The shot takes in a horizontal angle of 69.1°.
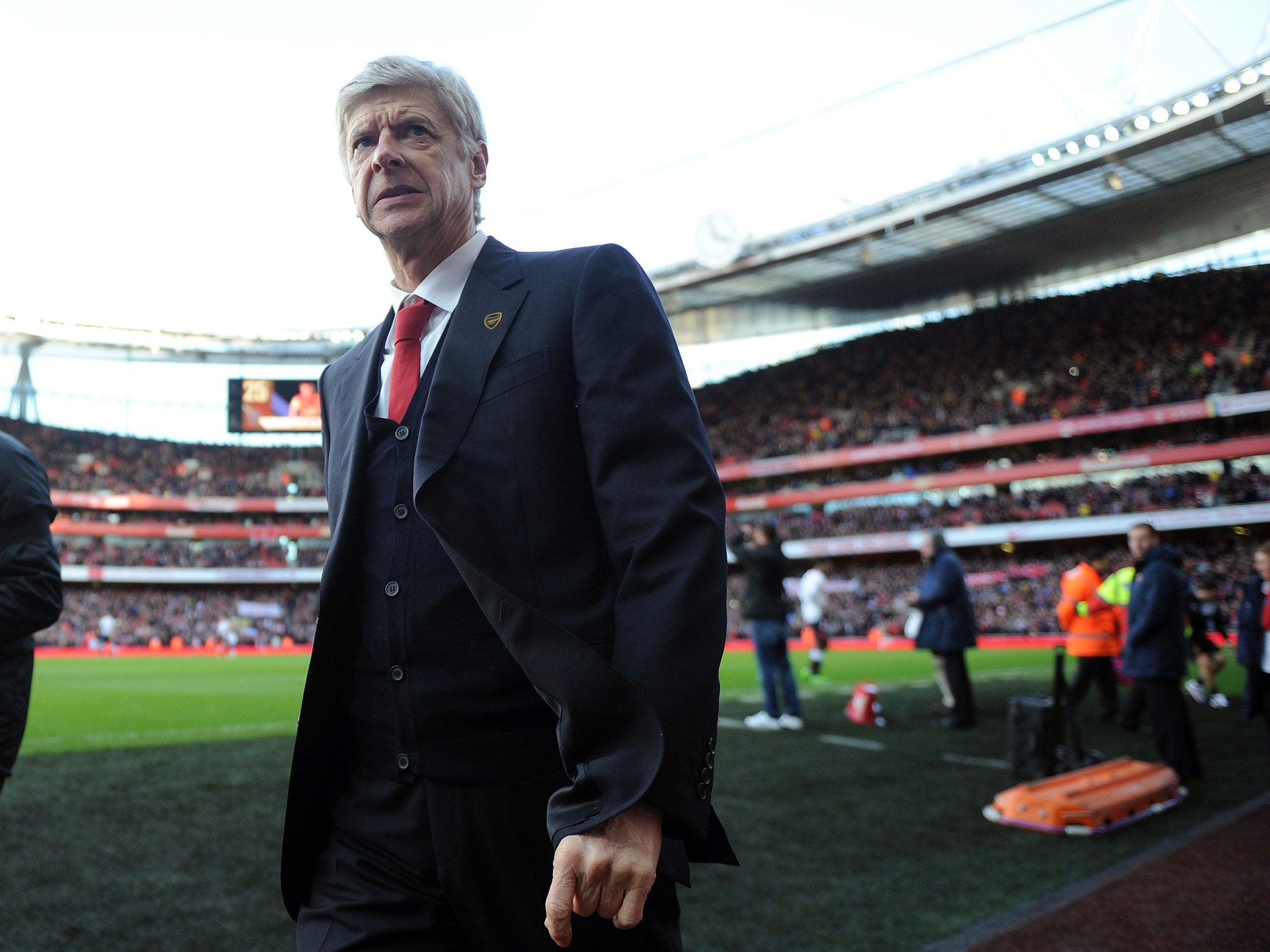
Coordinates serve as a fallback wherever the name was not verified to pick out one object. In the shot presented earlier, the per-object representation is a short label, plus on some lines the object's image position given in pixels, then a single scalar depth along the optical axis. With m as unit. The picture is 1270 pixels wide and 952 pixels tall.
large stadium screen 31.41
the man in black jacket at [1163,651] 6.44
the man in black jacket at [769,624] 9.18
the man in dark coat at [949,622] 9.08
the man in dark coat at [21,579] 2.87
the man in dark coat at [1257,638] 6.59
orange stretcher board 5.30
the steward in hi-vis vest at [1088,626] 8.91
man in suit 1.21
